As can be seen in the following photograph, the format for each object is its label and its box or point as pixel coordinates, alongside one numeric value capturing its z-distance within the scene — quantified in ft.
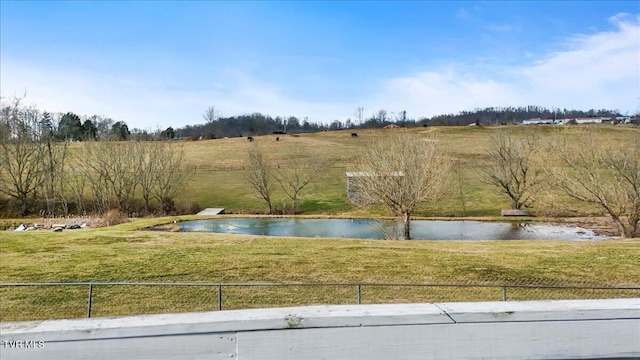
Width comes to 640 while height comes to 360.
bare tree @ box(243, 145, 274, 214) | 155.12
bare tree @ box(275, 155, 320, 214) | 158.51
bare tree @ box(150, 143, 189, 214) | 151.43
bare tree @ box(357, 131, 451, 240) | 86.53
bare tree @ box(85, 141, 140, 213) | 147.84
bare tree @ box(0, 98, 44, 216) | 141.49
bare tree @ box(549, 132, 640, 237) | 82.58
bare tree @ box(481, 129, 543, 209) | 135.97
